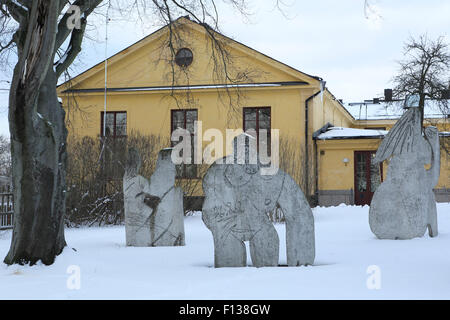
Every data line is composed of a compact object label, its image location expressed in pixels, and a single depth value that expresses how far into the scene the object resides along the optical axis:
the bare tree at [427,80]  22.06
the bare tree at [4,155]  46.45
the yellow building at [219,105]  21.22
